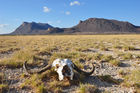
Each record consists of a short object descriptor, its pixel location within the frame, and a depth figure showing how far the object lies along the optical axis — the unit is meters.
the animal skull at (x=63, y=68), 3.39
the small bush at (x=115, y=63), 5.74
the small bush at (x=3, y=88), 3.06
